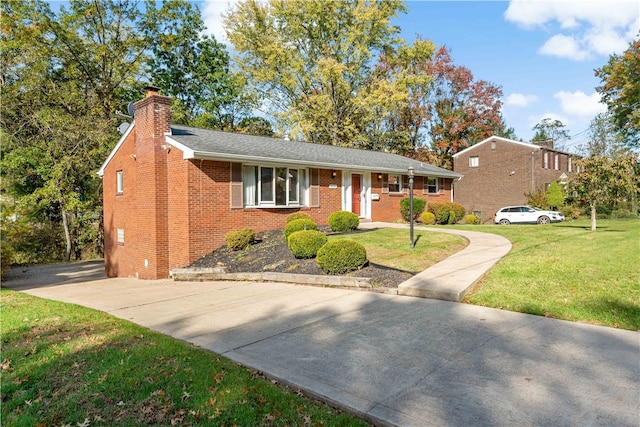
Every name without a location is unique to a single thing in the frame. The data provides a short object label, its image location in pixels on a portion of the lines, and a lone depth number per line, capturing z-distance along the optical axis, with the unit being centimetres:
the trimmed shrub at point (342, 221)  1412
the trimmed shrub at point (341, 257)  892
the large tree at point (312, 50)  3031
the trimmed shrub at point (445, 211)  2055
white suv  2505
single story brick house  1255
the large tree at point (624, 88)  3041
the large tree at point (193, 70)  2673
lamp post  1097
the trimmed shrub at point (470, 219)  2323
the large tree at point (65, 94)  2161
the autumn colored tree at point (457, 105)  3841
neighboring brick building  3244
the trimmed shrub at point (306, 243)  1035
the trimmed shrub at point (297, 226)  1221
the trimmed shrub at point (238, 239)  1245
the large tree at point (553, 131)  6312
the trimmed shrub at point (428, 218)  1955
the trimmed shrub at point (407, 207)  1948
